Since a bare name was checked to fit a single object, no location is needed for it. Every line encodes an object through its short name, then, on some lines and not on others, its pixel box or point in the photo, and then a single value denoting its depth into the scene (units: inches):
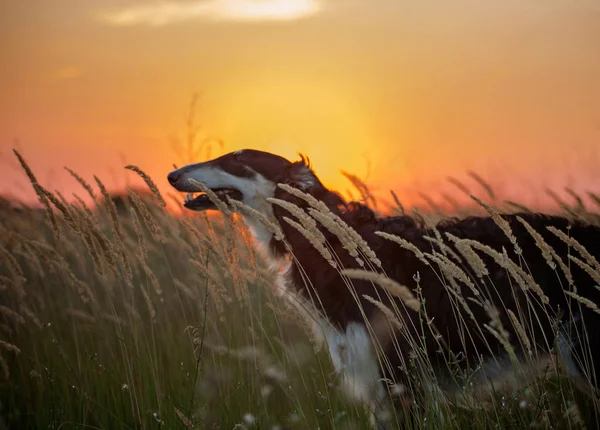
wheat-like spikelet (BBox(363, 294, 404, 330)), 91.3
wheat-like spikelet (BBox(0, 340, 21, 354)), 116.9
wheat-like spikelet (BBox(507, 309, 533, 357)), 85.6
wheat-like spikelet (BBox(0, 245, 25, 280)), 144.5
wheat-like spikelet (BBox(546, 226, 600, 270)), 90.7
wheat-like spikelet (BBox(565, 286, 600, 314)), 89.6
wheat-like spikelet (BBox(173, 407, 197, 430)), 106.2
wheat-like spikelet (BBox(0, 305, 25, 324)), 132.6
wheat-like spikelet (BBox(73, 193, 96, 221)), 126.1
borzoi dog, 148.7
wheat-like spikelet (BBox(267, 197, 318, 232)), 92.9
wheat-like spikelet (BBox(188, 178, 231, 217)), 106.9
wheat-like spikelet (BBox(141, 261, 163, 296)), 127.1
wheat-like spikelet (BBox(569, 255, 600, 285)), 90.1
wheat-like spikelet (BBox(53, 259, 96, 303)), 139.9
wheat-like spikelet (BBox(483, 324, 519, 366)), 86.2
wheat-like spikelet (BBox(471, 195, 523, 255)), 94.9
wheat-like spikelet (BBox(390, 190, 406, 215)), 149.9
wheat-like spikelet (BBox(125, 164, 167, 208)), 114.1
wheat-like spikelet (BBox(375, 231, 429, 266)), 90.9
